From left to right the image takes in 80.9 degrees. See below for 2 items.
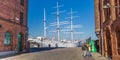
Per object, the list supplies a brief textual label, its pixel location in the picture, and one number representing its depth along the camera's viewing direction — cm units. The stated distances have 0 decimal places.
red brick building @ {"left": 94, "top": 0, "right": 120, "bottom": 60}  662
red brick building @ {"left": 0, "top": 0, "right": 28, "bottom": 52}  979
